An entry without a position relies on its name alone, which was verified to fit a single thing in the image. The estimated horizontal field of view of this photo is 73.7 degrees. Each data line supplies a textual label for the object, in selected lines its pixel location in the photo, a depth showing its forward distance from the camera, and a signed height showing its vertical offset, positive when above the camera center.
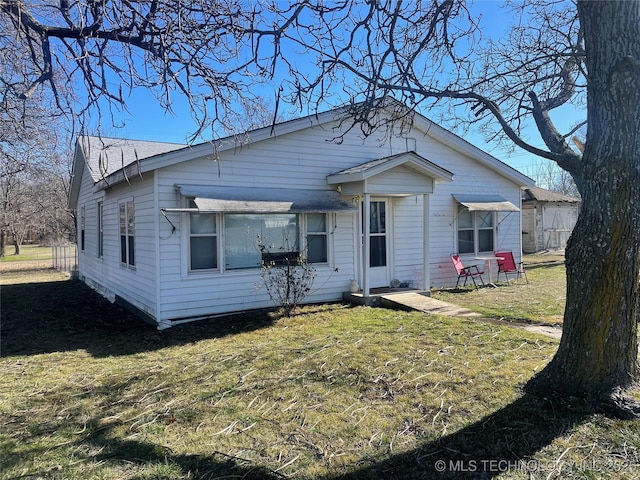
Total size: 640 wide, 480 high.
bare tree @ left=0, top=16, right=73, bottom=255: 4.29 +2.36
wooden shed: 22.41 +0.85
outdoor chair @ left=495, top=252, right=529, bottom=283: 11.75 -0.78
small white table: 11.43 -0.63
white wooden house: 8.01 +0.54
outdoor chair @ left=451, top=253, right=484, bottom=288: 11.04 -0.93
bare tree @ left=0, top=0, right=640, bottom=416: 3.47 +1.30
